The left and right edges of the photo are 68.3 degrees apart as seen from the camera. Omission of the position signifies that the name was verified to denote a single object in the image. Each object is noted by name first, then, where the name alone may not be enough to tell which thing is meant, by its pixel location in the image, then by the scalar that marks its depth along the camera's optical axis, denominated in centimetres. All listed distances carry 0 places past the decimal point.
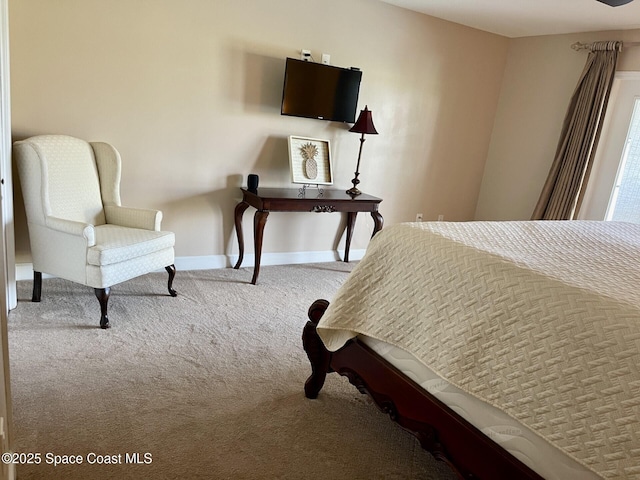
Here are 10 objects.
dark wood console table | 357
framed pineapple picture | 394
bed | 125
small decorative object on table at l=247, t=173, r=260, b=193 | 372
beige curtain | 397
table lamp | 394
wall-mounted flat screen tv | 376
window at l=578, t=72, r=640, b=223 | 394
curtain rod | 392
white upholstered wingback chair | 271
